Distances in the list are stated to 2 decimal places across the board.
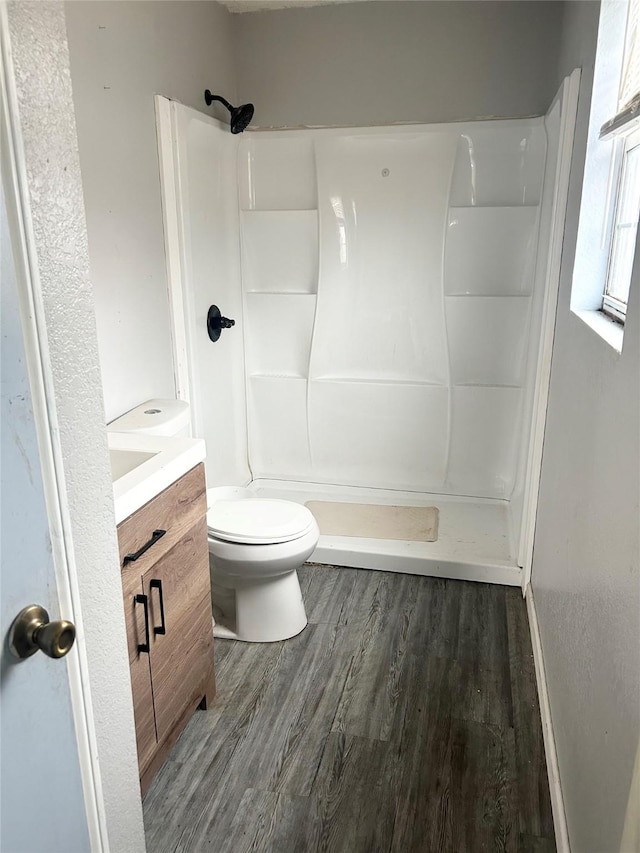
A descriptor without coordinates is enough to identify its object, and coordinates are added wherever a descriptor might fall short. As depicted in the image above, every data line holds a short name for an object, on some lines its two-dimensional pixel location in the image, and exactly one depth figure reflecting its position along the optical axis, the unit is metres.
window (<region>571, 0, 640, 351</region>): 1.69
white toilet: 2.17
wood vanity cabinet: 1.54
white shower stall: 2.83
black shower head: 2.92
